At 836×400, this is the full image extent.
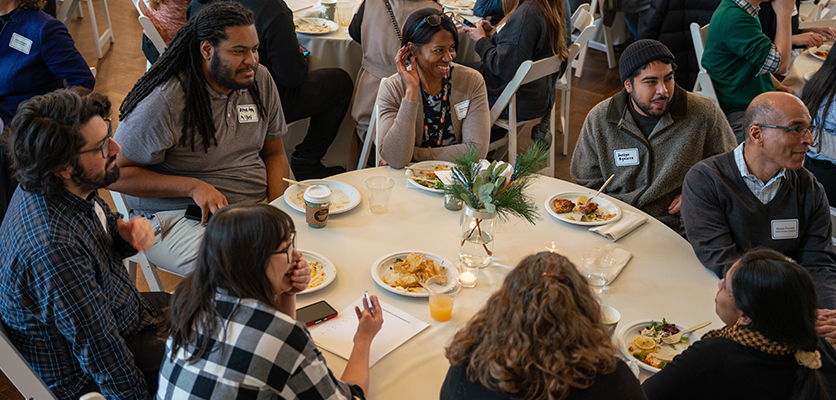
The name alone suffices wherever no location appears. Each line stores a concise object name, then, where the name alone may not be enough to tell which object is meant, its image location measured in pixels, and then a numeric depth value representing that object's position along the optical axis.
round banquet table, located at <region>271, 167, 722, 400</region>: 1.57
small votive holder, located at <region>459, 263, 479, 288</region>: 1.89
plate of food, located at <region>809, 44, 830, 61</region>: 4.03
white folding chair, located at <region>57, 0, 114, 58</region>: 5.10
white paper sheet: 1.59
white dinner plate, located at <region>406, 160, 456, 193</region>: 2.69
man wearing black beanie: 2.72
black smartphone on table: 1.68
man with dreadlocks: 2.35
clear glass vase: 1.96
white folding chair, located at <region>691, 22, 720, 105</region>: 3.65
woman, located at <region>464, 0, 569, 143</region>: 3.54
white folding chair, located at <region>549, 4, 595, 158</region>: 3.89
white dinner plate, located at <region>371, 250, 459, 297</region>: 1.86
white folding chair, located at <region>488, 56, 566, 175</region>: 3.42
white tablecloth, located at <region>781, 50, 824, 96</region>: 3.73
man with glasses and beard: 1.51
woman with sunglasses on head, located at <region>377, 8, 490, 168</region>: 2.73
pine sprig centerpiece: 1.85
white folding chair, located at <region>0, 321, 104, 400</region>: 1.48
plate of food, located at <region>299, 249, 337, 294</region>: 1.83
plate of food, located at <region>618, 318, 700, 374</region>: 1.62
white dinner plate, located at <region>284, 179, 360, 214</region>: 2.28
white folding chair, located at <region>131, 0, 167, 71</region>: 3.18
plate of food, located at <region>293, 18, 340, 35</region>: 4.02
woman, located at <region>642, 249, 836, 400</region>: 1.38
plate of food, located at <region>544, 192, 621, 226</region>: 2.29
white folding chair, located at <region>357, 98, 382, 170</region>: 3.39
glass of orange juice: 1.71
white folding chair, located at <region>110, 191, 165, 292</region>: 2.42
